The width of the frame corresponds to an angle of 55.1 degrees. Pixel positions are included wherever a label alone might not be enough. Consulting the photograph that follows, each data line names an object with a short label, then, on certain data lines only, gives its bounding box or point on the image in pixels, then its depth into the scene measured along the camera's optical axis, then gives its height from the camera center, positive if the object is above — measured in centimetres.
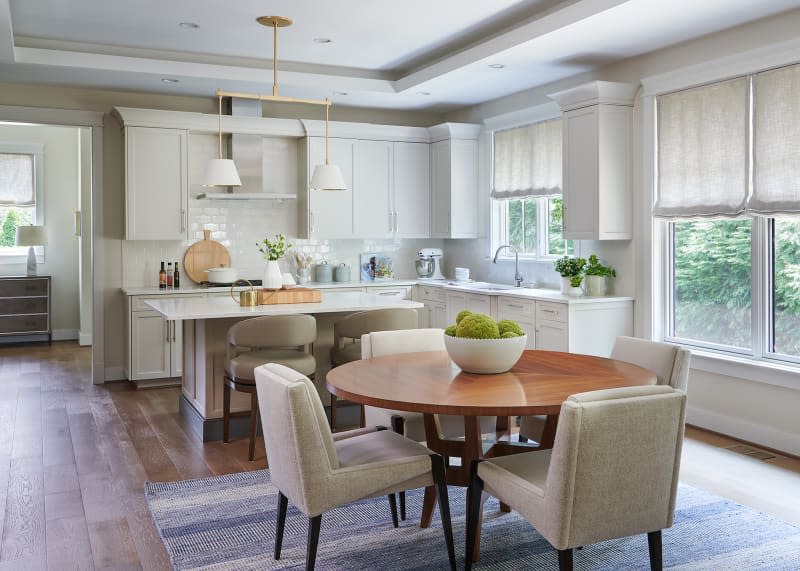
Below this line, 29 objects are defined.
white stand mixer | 770 -1
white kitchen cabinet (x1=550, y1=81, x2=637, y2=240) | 536 +75
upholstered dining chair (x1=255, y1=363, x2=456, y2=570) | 253 -70
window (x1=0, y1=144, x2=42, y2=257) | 921 +91
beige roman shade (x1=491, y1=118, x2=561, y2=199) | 627 +87
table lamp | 904 +33
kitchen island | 468 -50
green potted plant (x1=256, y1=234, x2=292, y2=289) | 500 -5
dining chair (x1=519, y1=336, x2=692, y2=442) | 320 -43
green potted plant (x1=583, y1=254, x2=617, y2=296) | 557 -10
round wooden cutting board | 695 +6
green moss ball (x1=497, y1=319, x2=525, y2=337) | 303 -26
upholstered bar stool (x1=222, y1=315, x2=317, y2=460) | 433 -46
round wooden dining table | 252 -45
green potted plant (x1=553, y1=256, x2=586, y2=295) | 552 -9
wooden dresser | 888 -49
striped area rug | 295 -114
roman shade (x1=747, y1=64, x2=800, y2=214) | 430 +68
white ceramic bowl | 295 -35
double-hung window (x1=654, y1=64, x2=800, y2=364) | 442 +30
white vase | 500 -9
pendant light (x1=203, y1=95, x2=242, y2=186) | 467 +55
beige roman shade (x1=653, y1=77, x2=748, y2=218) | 466 +70
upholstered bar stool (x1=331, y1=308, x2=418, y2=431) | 465 -38
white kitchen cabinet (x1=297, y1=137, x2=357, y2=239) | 709 +60
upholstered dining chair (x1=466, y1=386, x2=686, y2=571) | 227 -64
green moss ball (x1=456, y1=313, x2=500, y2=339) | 296 -25
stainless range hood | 682 +95
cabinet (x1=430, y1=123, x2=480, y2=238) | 725 +81
